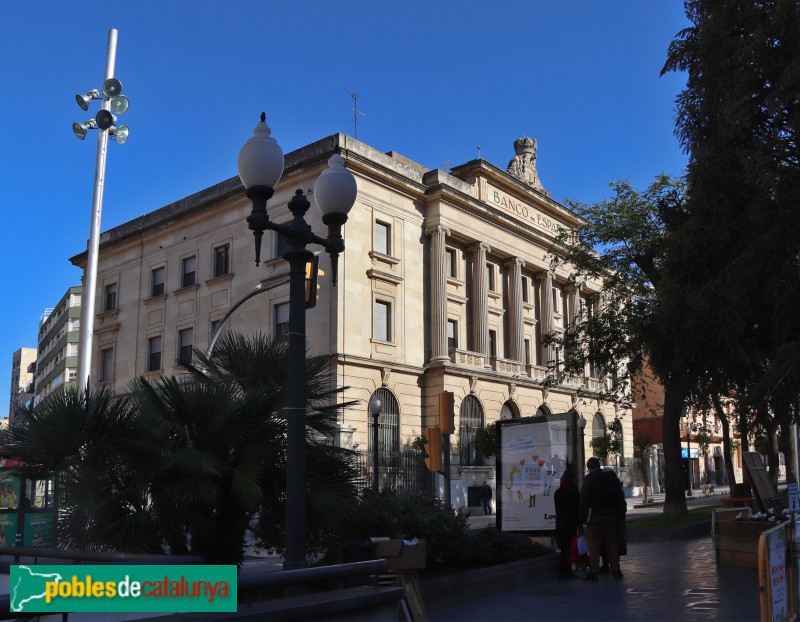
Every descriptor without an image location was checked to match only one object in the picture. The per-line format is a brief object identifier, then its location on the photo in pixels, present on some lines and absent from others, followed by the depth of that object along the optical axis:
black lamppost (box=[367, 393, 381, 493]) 21.78
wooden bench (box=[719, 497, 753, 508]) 18.62
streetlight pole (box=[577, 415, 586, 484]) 14.89
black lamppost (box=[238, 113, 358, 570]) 6.98
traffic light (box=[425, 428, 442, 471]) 16.89
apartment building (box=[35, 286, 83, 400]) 79.44
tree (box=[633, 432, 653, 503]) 48.44
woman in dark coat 12.76
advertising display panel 15.23
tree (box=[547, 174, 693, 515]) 25.08
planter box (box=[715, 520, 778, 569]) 12.60
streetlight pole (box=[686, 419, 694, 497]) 61.43
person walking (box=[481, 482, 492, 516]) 36.97
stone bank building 35.50
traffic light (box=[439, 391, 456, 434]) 15.97
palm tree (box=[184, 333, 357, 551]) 8.55
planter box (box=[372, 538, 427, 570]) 9.62
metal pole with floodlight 16.64
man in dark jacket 11.93
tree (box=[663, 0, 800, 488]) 12.98
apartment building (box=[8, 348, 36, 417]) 136.25
